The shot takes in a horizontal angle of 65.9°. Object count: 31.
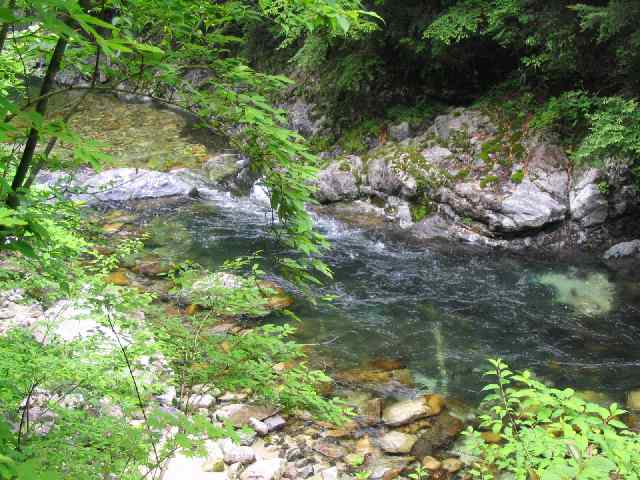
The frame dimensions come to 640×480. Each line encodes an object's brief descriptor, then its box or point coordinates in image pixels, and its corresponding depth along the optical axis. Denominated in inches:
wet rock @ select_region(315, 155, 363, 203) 467.5
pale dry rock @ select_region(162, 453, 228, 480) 149.8
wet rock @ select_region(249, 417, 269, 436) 182.7
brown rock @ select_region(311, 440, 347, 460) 175.0
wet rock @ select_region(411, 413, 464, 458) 178.5
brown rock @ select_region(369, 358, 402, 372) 230.4
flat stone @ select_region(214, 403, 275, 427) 186.5
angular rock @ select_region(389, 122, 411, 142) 491.5
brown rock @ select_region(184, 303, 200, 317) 261.1
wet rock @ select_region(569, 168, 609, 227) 366.6
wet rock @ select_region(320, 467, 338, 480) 162.1
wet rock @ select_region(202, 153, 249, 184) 528.1
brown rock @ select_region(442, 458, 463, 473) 168.7
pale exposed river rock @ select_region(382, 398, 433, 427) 194.1
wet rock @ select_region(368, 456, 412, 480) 165.5
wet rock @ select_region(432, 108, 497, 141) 448.1
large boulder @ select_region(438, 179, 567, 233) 373.7
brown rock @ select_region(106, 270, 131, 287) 286.8
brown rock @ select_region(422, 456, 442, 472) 169.5
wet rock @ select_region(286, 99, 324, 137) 581.3
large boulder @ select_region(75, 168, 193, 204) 472.1
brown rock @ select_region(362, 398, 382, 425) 194.6
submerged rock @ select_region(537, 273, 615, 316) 285.3
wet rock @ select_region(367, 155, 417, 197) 437.7
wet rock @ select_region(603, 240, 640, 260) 345.1
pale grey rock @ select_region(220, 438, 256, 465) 164.2
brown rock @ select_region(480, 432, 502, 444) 184.3
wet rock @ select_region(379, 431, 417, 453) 179.5
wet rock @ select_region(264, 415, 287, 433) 185.7
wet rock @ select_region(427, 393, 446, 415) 201.2
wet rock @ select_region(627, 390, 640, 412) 199.3
